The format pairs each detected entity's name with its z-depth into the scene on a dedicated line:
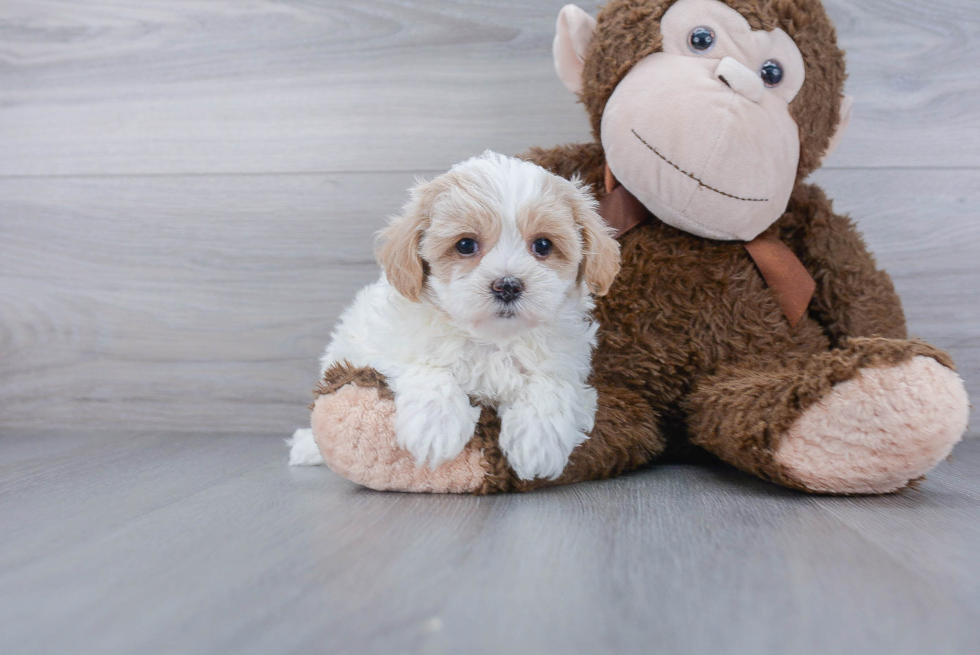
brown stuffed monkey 0.91
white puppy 0.92
